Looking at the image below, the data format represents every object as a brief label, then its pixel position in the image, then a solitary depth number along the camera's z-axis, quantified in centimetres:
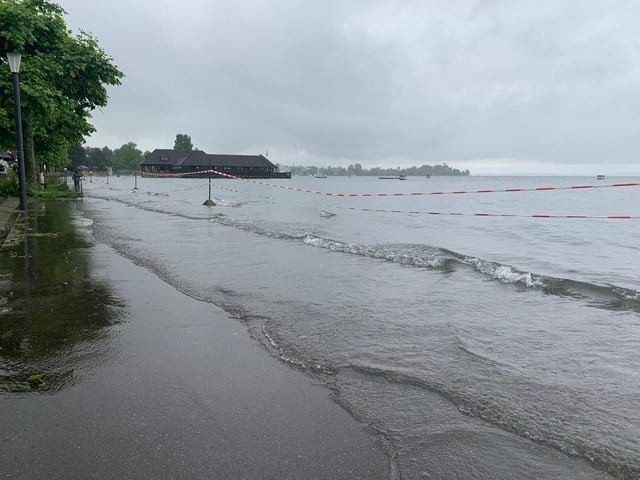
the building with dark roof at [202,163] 12512
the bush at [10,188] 2074
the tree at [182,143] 17080
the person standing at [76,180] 3019
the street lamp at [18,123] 1185
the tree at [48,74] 1823
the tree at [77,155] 13162
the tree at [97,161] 15800
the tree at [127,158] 17500
